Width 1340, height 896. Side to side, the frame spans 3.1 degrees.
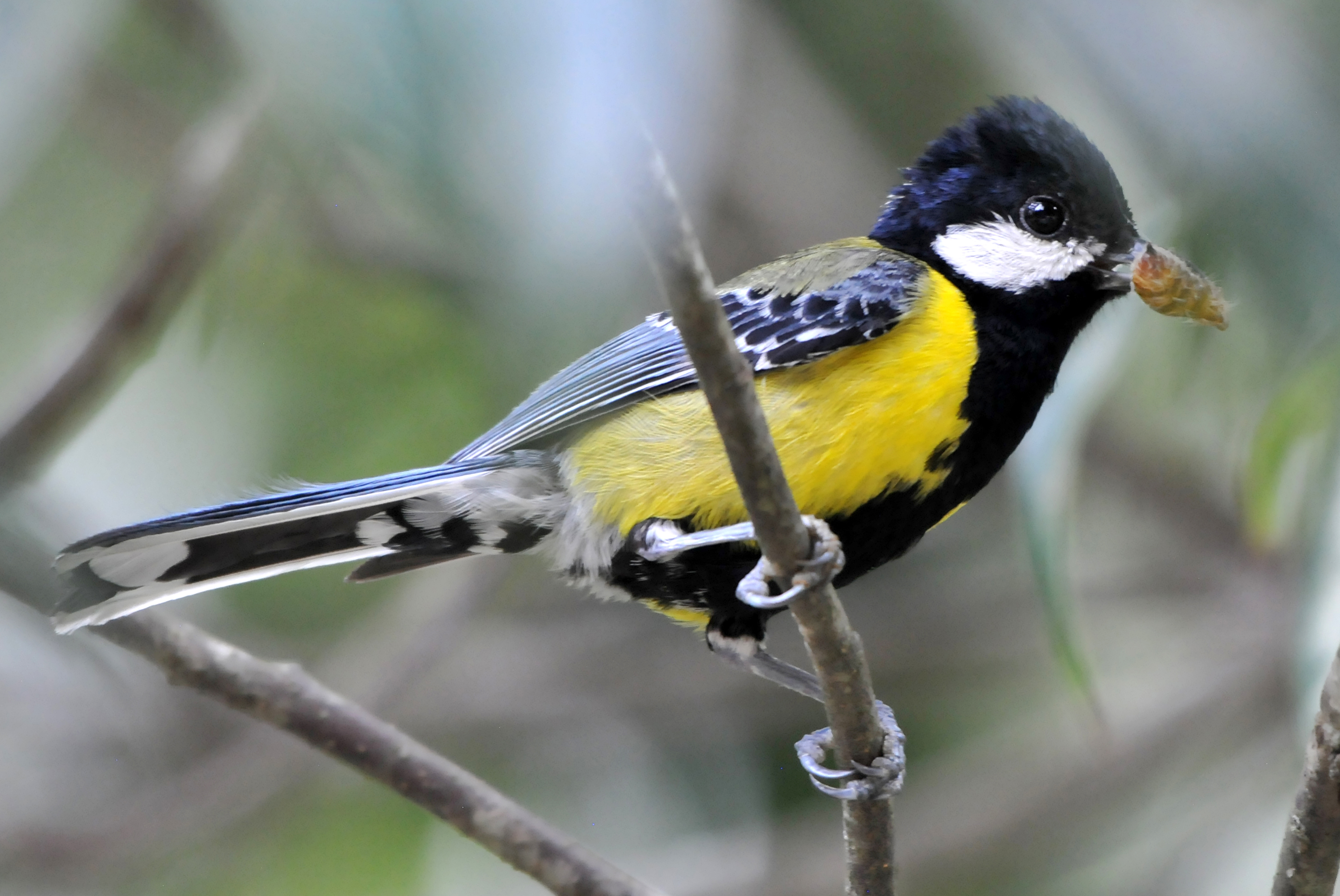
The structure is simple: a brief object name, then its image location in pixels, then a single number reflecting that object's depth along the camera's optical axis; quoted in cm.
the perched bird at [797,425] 281
